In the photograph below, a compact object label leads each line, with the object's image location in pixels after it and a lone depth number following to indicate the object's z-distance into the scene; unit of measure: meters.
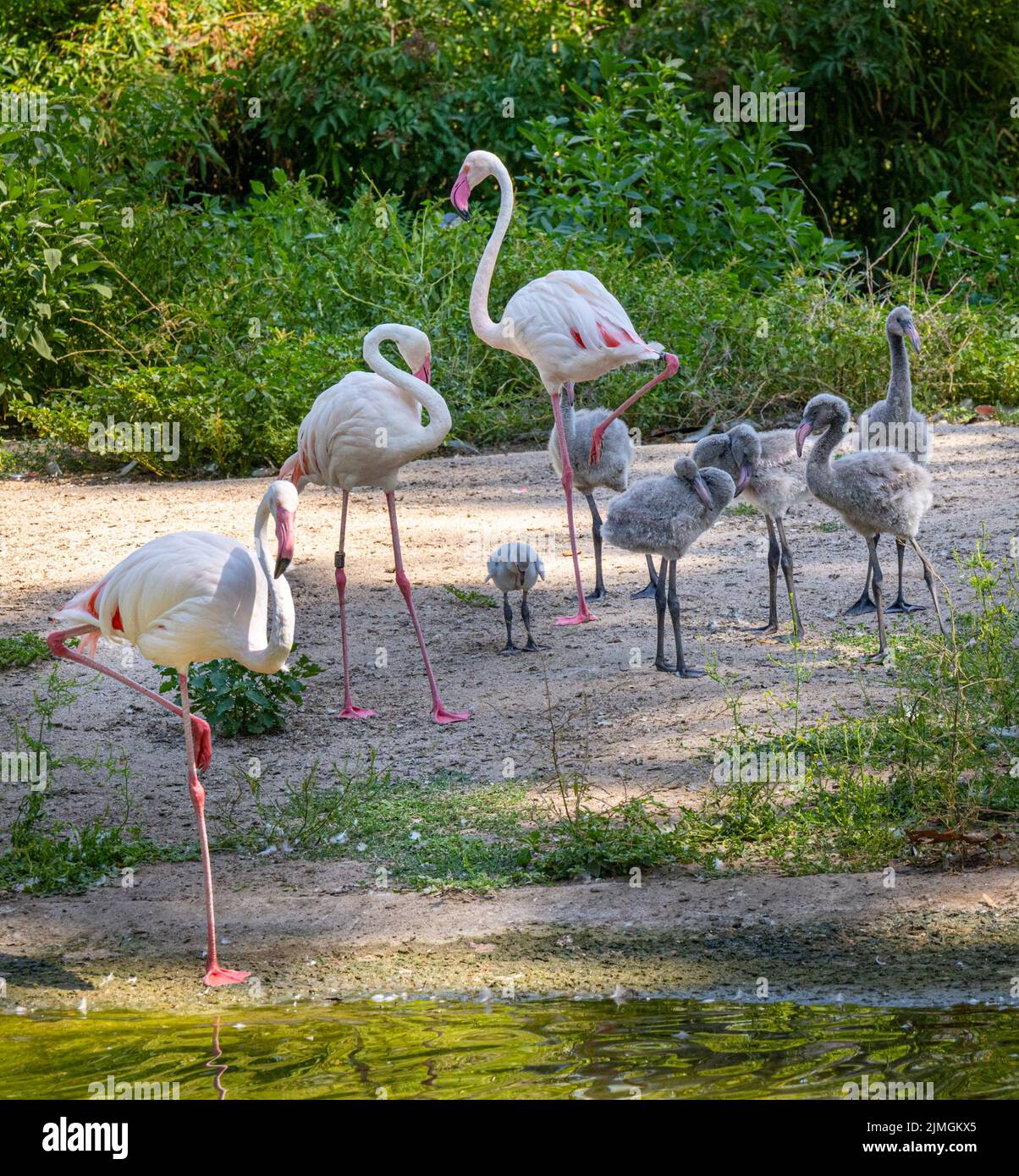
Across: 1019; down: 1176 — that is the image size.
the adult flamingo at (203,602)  9.80
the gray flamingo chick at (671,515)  13.44
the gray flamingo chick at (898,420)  14.72
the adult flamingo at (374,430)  13.47
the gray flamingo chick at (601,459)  16.05
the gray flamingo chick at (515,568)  14.06
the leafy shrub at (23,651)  13.73
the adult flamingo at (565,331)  15.48
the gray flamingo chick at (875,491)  12.99
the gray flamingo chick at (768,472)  14.05
